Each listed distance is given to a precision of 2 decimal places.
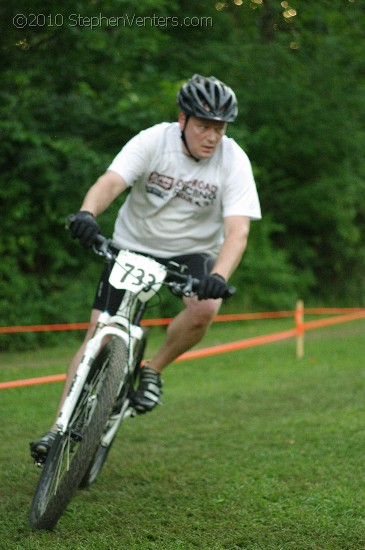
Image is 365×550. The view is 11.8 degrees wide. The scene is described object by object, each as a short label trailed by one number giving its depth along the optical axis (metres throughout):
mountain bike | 7.80
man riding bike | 9.37
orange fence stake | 21.98
